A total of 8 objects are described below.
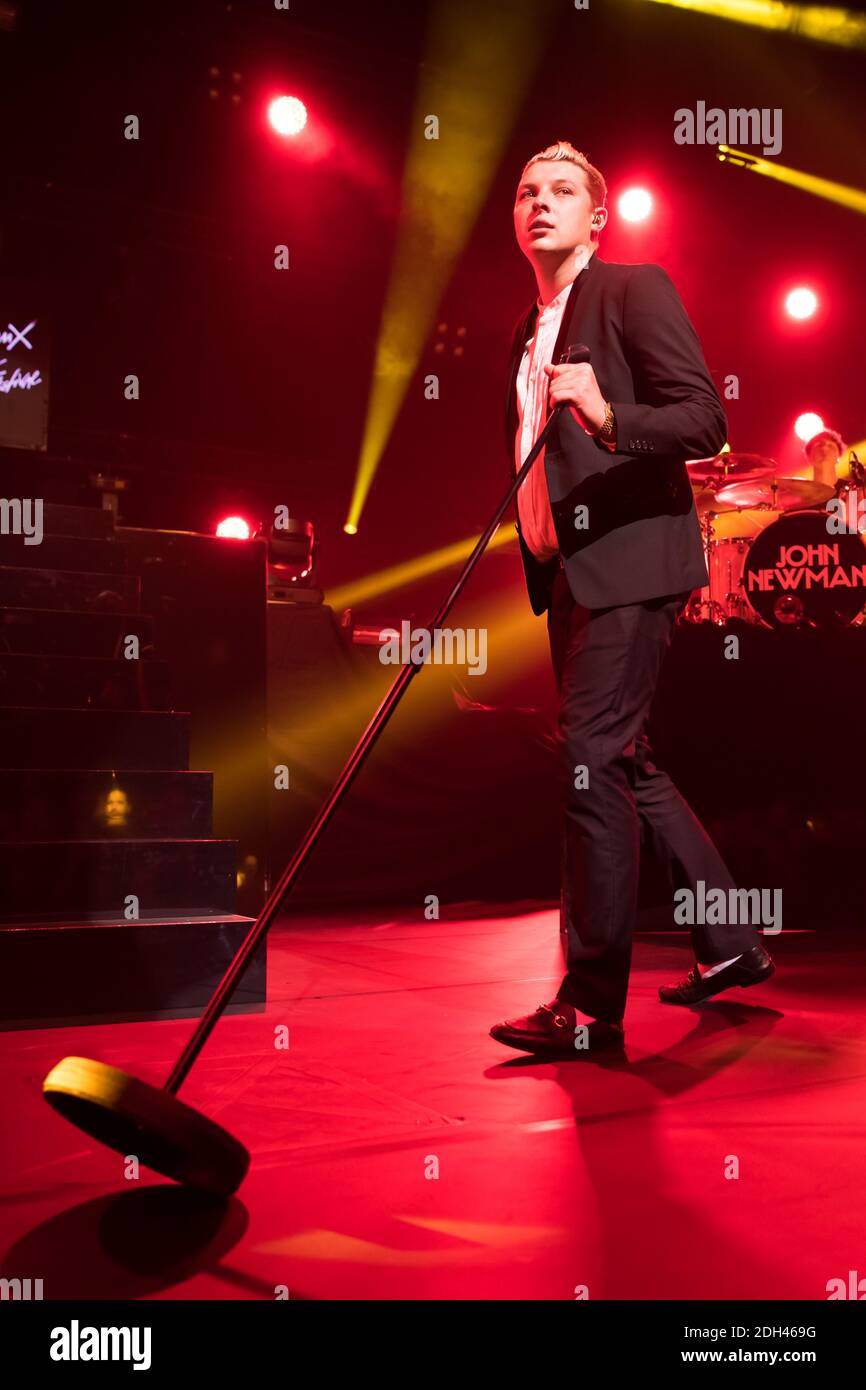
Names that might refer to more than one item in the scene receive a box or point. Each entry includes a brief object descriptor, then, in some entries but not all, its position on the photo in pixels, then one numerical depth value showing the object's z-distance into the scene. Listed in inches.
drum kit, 188.9
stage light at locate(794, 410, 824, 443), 331.0
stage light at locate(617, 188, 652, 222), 276.8
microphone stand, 53.1
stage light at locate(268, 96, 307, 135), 260.1
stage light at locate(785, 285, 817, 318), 310.2
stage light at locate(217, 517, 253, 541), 300.4
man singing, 76.9
